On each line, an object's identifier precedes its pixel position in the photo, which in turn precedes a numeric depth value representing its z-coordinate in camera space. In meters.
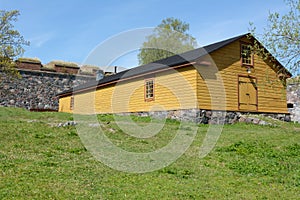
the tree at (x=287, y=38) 14.74
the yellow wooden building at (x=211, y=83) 19.41
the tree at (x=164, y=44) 50.12
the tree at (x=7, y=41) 25.30
